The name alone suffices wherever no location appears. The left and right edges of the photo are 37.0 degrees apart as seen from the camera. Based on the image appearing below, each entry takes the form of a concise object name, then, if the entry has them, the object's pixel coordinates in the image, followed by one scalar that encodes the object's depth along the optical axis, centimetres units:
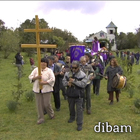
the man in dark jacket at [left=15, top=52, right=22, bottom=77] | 1414
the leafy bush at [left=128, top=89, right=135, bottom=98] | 762
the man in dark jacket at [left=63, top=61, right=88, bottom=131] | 484
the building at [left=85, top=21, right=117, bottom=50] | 6934
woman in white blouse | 504
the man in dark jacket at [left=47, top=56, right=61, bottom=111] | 596
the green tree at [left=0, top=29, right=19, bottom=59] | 2625
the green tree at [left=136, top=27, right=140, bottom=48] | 5328
